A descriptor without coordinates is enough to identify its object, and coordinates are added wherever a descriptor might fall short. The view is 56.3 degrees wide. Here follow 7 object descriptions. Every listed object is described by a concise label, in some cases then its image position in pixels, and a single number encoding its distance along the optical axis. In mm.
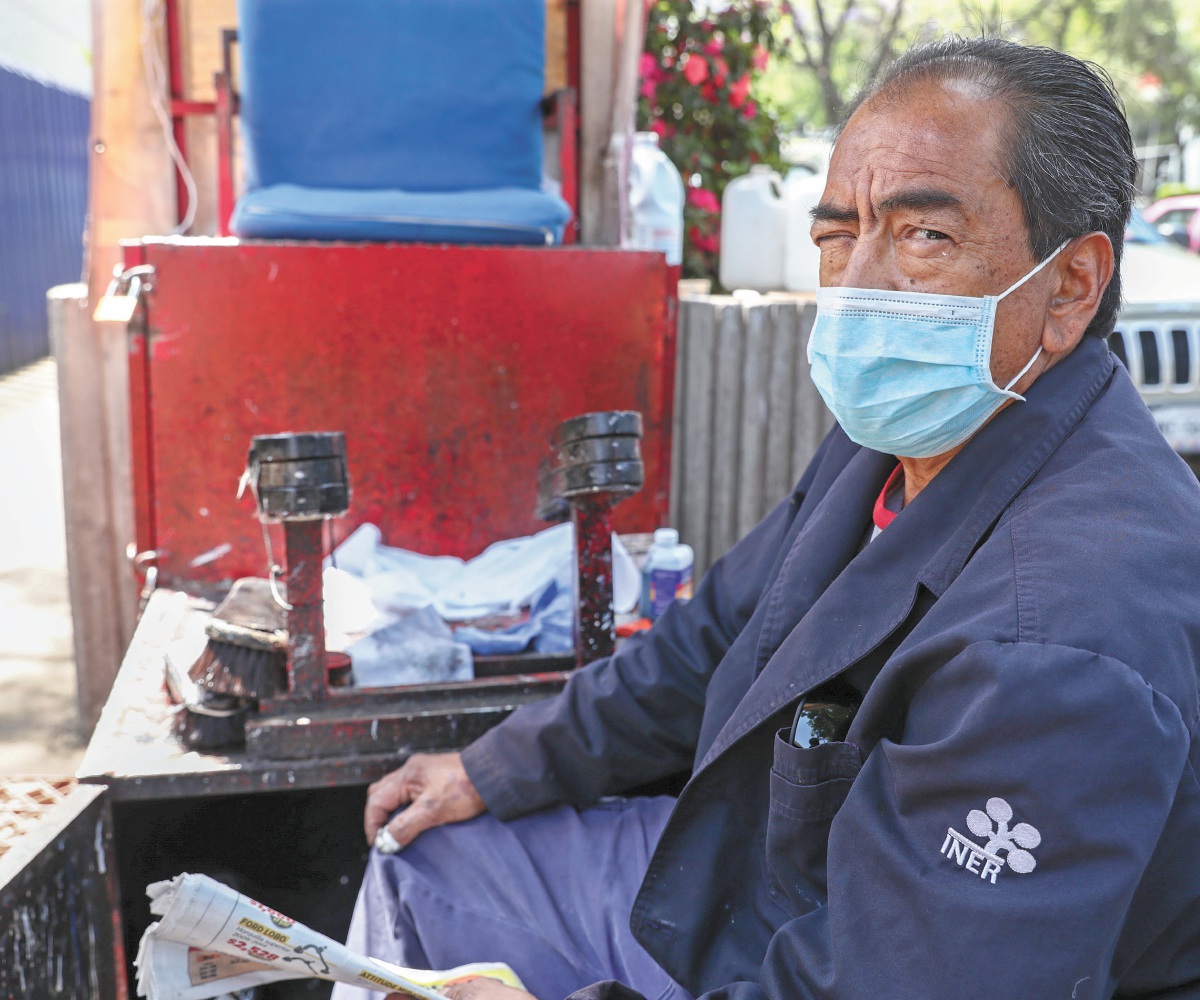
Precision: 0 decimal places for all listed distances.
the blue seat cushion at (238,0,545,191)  2768
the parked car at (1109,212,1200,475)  5062
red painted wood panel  2561
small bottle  2537
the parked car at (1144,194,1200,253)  9430
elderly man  993
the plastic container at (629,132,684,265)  4031
